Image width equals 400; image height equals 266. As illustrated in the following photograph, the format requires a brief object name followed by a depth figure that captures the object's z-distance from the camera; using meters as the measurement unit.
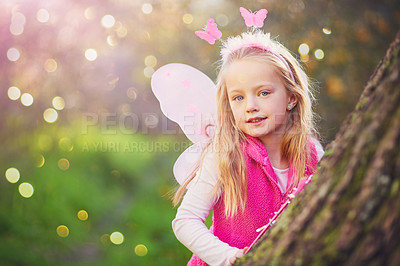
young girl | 1.23
